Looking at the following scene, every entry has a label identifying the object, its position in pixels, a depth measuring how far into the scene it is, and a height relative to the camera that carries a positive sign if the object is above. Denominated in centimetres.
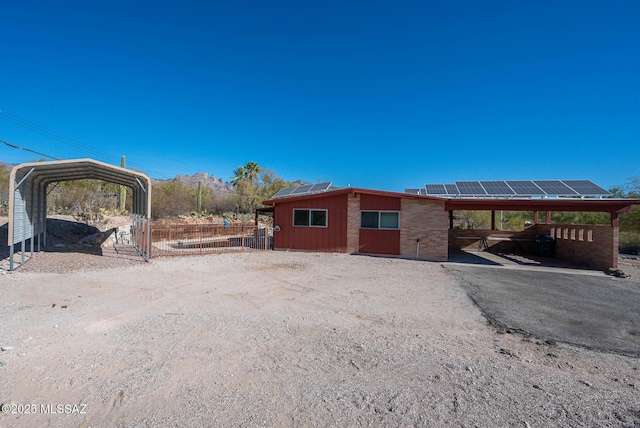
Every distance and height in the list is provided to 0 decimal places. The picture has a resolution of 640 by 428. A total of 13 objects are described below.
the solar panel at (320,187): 1775 +183
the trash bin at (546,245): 1544 -130
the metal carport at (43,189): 873 +80
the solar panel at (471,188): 1345 +150
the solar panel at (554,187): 1201 +143
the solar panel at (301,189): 1967 +180
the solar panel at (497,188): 1294 +147
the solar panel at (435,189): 1454 +151
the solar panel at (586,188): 1154 +136
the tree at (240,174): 4025 +565
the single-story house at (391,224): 1211 -31
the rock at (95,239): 1411 -126
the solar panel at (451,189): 1388 +147
